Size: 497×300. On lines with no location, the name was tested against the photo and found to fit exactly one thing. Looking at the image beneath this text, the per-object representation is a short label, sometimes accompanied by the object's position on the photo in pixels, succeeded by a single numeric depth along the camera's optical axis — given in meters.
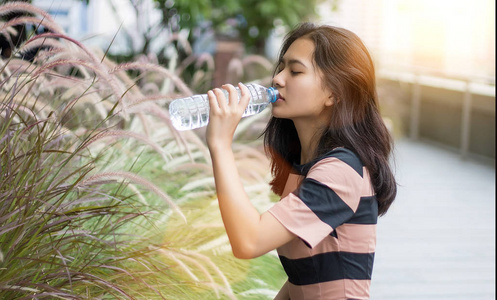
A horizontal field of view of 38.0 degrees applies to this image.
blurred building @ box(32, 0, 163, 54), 12.95
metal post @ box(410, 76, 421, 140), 13.76
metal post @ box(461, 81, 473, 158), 11.09
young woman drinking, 1.62
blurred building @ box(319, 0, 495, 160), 11.40
